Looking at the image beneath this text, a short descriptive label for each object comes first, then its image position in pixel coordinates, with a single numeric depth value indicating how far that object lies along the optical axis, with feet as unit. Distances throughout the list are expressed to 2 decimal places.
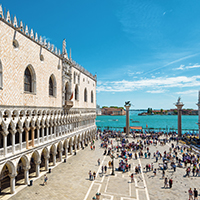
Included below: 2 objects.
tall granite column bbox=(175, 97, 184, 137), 129.81
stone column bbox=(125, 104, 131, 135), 138.72
